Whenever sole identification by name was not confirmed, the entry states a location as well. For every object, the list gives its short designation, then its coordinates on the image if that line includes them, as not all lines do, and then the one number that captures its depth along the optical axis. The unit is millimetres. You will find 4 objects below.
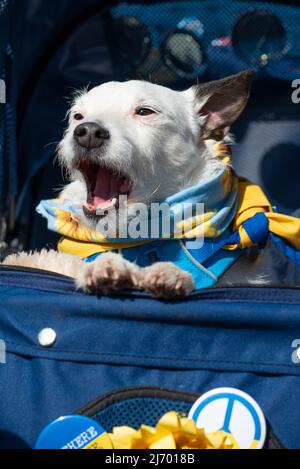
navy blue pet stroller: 1802
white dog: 1963
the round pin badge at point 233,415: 1773
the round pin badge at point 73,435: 1766
